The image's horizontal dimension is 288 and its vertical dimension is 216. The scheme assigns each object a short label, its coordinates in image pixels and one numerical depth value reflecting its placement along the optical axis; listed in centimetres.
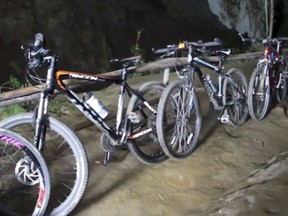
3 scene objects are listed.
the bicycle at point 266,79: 558
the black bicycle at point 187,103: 412
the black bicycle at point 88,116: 309
